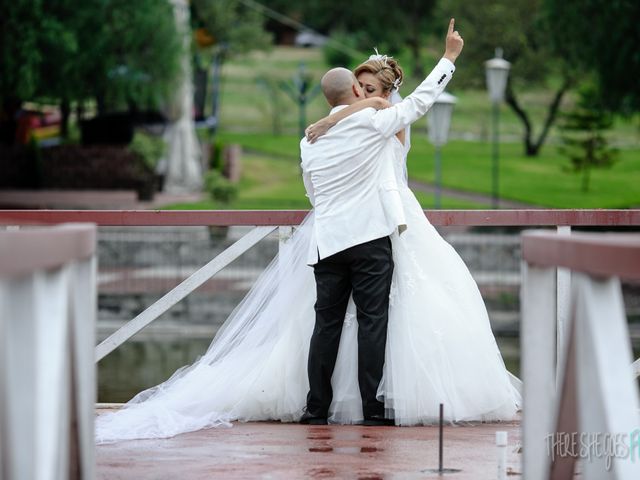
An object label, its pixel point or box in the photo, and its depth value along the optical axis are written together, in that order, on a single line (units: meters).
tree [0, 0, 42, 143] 26.52
